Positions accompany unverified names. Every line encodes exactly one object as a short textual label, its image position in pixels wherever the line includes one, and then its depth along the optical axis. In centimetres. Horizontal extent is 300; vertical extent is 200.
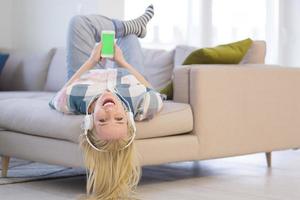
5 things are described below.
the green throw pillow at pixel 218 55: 322
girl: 237
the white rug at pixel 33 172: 309
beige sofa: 280
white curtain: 482
